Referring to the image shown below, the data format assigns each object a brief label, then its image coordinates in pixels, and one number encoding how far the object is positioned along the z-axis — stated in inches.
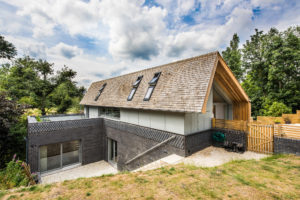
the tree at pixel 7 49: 771.7
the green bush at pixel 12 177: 228.2
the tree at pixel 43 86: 891.4
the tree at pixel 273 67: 791.1
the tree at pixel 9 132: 346.9
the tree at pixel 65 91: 962.1
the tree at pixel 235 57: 1241.4
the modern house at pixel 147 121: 286.0
